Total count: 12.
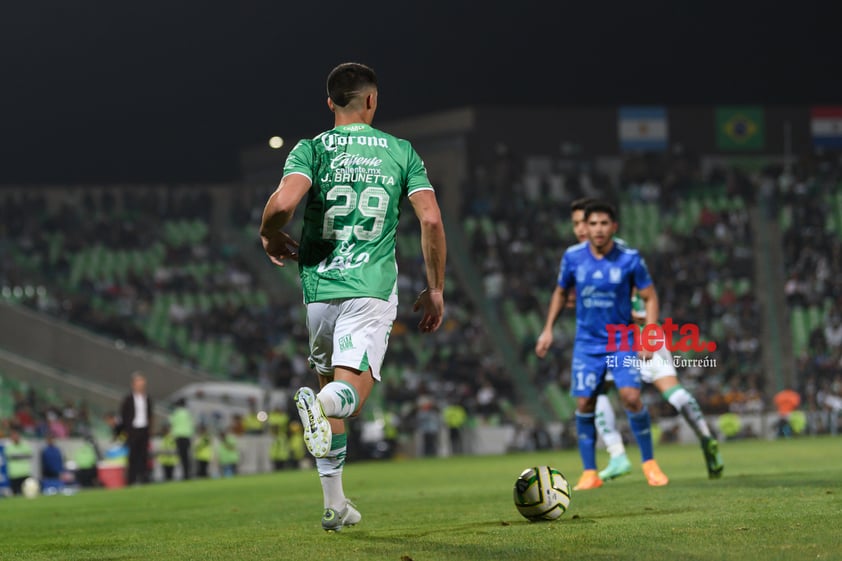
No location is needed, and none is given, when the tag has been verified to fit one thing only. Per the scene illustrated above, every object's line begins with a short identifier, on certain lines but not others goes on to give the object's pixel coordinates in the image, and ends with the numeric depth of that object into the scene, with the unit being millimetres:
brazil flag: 49062
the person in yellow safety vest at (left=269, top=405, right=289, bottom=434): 29859
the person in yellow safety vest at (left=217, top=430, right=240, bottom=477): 27906
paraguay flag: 49281
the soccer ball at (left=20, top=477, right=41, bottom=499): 22367
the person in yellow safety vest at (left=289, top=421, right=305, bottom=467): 29703
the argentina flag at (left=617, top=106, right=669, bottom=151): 48250
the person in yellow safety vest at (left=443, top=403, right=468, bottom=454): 33156
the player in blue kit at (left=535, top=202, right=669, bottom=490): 11922
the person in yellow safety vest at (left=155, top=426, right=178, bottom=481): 26969
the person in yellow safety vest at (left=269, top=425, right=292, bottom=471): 29062
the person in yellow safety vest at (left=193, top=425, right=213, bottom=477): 27250
